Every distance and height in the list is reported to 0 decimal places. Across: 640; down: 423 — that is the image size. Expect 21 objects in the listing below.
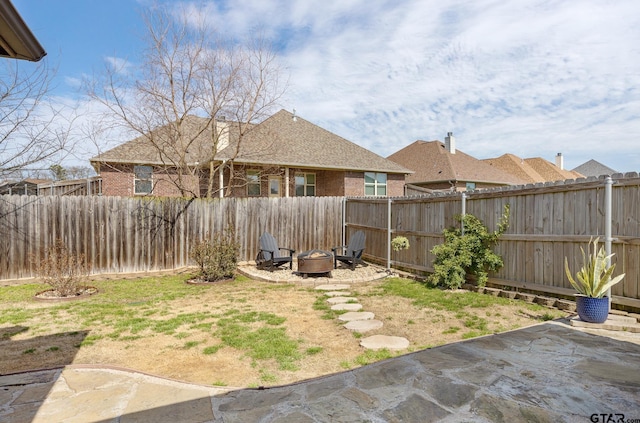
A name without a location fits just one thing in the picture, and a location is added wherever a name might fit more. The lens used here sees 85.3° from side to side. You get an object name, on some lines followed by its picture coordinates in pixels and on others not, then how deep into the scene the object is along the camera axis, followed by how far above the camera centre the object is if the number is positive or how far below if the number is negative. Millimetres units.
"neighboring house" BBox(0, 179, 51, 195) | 8823 +566
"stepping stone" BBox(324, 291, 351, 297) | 7195 -1840
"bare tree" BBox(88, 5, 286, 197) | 10742 +4049
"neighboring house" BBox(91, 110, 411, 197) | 14585 +1926
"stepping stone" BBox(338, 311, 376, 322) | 5527 -1782
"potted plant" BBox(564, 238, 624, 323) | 4645 -1133
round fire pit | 8641 -1424
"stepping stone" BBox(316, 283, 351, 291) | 7795 -1856
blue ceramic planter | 4637 -1382
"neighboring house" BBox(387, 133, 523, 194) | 22906 +2560
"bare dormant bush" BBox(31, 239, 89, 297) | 6969 -1431
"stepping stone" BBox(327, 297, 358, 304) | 6609 -1820
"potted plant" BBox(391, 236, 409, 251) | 8922 -940
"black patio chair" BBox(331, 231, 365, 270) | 9781 -1278
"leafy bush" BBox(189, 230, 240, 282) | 8727 -1310
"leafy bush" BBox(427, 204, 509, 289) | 6957 -1006
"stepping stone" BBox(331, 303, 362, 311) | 6141 -1802
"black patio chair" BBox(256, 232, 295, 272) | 9582 -1380
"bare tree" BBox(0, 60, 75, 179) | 7449 +2006
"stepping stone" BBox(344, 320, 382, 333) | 4969 -1761
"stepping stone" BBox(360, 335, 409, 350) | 4250 -1727
